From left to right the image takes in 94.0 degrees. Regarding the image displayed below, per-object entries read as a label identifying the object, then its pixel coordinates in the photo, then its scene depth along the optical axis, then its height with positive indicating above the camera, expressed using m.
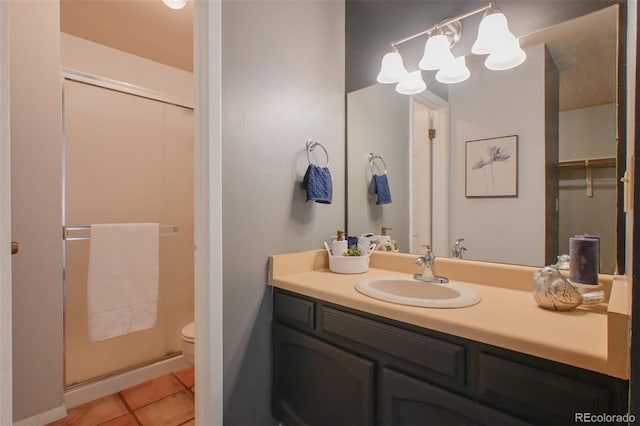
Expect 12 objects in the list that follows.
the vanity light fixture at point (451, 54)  1.22 +0.71
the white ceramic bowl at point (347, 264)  1.52 -0.28
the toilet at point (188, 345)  1.89 -0.86
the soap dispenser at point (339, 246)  1.57 -0.19
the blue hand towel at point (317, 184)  1.48 +0.13
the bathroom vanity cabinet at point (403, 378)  0.71 -0.50
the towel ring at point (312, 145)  1.58 +0.35
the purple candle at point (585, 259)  1.00 -0.16
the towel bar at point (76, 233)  1.75 -0.14
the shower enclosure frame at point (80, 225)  1.77 -0.03
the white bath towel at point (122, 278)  1.78 -0.43
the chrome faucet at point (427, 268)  1.33 -0.26
